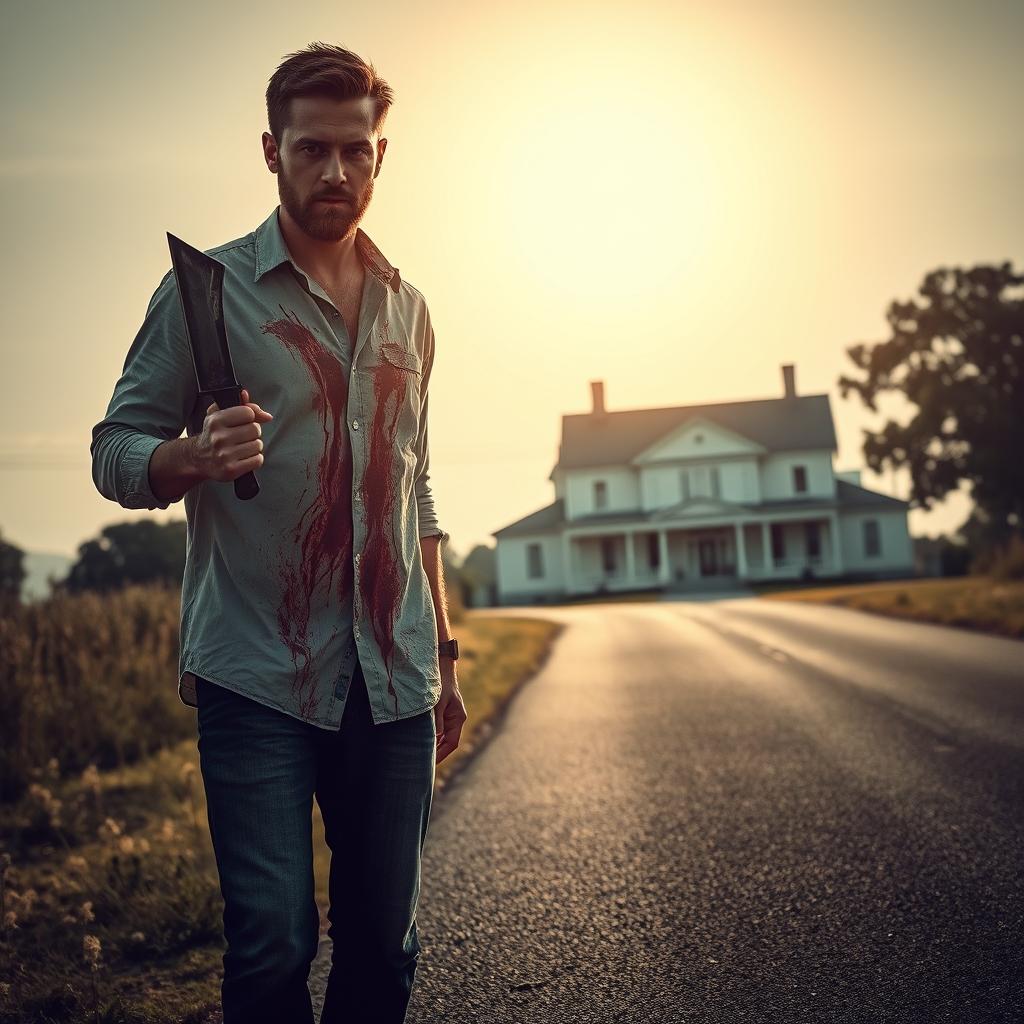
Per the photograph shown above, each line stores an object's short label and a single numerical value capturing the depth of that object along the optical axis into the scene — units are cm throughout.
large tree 4784
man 224
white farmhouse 5669
